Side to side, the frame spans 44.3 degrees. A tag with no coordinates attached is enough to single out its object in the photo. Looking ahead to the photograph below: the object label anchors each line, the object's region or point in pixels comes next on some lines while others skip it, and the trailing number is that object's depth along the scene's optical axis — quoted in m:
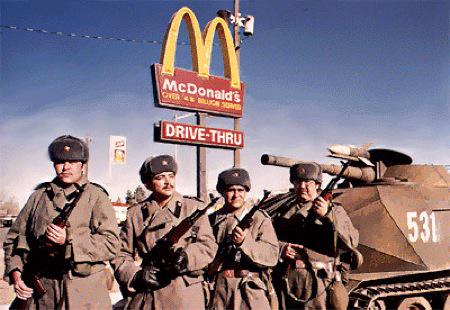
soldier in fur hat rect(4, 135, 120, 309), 3.87
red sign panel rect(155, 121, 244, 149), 12.24
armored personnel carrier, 7.29
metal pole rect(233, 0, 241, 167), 14.74
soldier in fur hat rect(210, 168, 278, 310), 4.73
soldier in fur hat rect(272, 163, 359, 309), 5.84
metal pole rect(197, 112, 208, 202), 12.82
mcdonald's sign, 12.25
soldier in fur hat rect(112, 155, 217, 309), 4.07
